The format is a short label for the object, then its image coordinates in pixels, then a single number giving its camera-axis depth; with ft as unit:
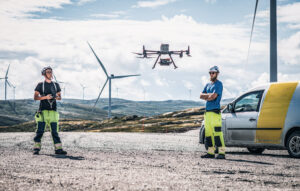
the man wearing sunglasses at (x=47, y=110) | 36.17
